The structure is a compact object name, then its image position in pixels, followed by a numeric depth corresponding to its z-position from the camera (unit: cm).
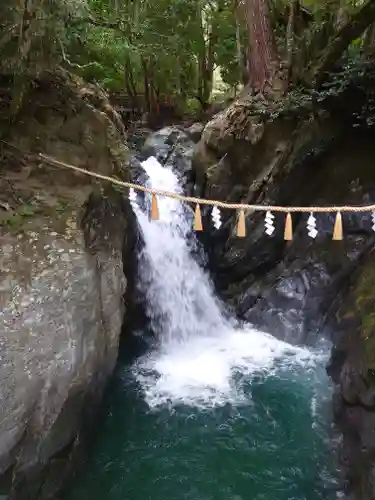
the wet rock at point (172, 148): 1352
